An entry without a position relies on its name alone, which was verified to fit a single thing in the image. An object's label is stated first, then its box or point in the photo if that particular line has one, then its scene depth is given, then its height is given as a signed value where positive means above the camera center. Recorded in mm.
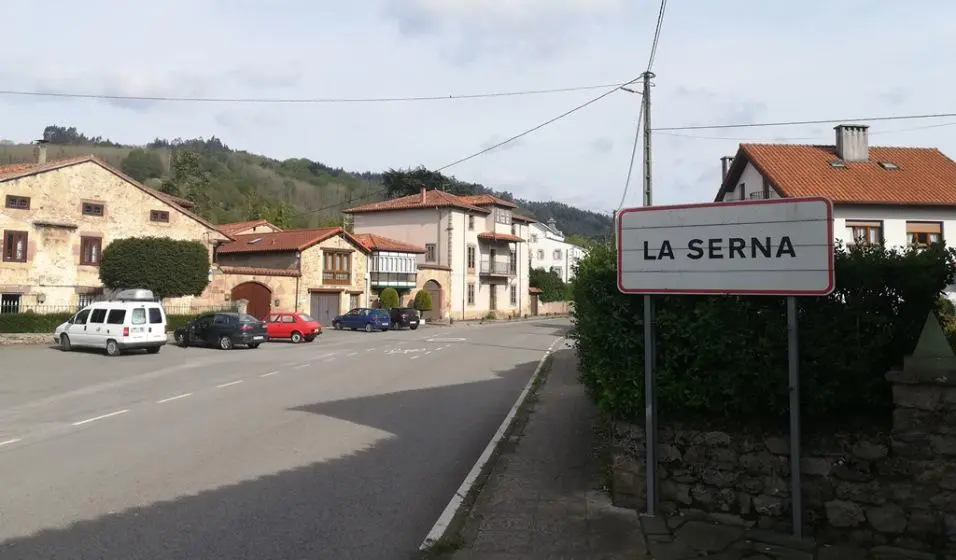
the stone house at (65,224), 30438 +3895
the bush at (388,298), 47500 +303
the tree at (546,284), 78250 +2281
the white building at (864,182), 27625 +5417
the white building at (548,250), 105500 +8751
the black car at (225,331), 26516 -1229
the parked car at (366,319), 40312 -1095
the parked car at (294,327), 31047 -1219
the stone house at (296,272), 39000 +1870
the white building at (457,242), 56094 +5546
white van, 22750 -940
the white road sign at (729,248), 5207 +478
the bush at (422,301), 50562 +103
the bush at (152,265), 32781 +1780
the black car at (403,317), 42250 -968
